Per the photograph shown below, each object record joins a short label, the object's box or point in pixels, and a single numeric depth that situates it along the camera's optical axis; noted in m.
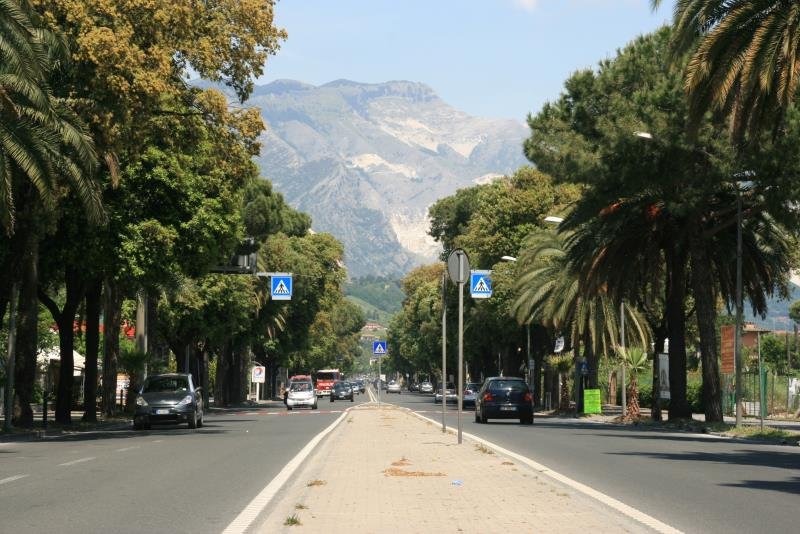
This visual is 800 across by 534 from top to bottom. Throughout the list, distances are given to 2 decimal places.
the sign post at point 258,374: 98.88
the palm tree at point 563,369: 64.62
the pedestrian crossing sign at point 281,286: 62.05
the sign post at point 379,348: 70.75
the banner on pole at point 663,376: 47.47
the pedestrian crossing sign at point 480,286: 64.06
